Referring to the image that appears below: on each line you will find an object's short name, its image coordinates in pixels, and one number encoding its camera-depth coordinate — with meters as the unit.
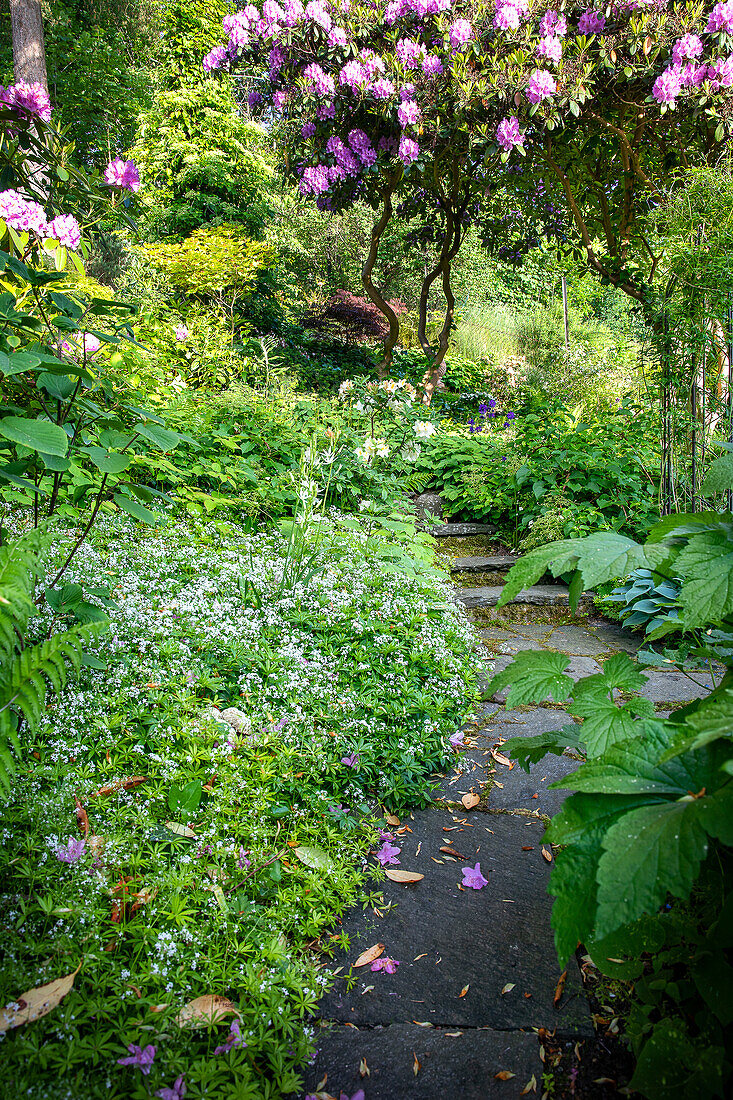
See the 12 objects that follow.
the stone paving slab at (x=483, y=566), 4.54
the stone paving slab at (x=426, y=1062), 1.15
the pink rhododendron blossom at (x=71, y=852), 1.36
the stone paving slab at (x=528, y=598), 4.02
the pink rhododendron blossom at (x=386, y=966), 1.43
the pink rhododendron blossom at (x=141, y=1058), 1.07
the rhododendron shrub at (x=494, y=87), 4.93
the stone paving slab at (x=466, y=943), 1.33
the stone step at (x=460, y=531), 5.16
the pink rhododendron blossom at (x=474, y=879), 1.71
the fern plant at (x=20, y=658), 1.06
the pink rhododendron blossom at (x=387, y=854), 1.79
